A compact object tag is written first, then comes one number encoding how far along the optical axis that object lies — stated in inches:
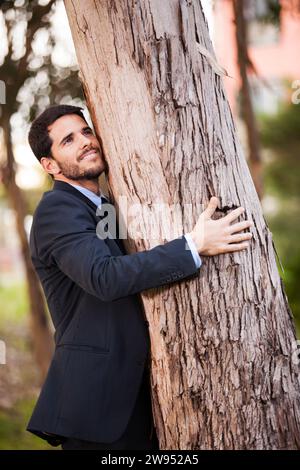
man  99.5
